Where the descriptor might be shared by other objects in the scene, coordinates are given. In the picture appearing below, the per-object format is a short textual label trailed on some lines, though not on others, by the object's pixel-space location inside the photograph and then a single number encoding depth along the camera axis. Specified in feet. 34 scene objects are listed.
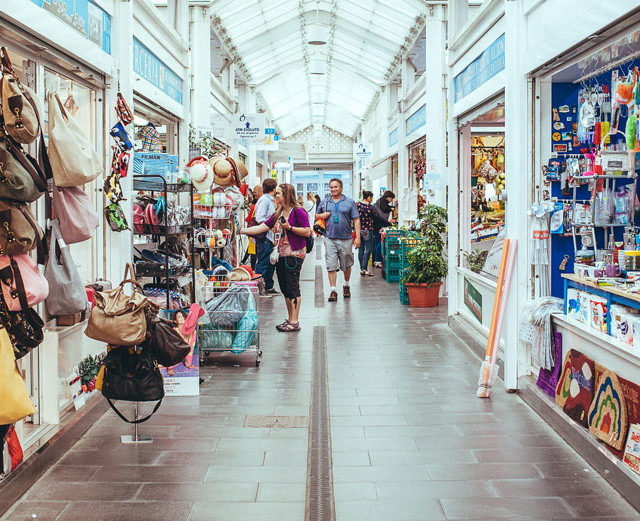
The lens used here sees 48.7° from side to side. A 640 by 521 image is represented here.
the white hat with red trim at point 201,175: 20.36
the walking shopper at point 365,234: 41.93
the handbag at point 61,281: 11.51
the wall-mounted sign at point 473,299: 22.11
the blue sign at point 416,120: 38.32
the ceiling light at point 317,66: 48.63
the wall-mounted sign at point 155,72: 20.02
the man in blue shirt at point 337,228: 30.99
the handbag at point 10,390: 8.93
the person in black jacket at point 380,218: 42.42
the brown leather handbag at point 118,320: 11.92
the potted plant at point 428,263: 28.68
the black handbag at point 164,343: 12.46
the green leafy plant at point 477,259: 23.28
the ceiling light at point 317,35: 39.86
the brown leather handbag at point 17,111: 9.32
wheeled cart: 19.07
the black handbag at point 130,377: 12.55
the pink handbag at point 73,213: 11.98
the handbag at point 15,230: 9.70
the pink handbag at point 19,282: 9.75
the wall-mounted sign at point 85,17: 12.98
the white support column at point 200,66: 33.68
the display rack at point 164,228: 17.64
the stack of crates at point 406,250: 29.84
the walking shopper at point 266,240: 30.25
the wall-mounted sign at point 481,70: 18.92
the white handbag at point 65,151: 11.06
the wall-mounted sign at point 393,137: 52.00
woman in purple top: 22.98
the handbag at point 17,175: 9.35
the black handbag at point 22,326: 9.84
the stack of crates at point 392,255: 37.19
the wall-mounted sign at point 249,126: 43.24
